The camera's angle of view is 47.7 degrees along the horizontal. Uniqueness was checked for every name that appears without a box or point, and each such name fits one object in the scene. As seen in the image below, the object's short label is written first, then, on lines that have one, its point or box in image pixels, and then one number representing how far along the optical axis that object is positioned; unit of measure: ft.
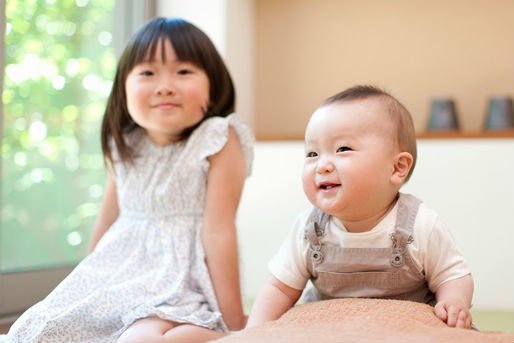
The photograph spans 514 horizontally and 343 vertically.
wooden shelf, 6.30
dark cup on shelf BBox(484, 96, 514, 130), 7.12
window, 5.32
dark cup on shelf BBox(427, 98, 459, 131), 7.41
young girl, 3.85
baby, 3.11
